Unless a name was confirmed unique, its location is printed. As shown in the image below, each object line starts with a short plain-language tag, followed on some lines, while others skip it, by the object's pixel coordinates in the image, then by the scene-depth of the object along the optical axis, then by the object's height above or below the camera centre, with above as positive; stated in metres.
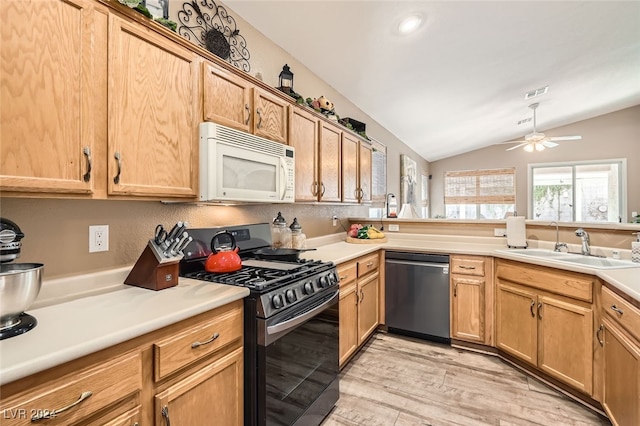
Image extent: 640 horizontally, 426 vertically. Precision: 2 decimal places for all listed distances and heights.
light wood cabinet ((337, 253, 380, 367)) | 2.35 -0.76
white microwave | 1.57 +0.27
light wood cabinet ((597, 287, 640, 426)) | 1.45 -0.77
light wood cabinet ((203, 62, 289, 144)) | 1.63 +0.66
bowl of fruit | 3.34 -0.25
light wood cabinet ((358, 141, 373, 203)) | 3.40 +0.48
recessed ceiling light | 2.43 +1.56
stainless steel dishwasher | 2.89 -0.79
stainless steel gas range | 1.38 -0.61
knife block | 1.42 -0.27
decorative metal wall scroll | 1.90 +1.24
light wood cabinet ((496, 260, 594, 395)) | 2.02 -0.79
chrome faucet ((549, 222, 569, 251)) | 2.66 -0.27
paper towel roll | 2.86 -0.18
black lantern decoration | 2.41 +1.09
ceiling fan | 5.31 +1.30
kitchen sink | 2.24 -0.35
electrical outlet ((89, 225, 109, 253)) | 1.42 -0.11
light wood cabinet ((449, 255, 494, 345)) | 2.75 -0.78
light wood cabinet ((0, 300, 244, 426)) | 0.79 -0.53
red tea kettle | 1.68 -0.27
